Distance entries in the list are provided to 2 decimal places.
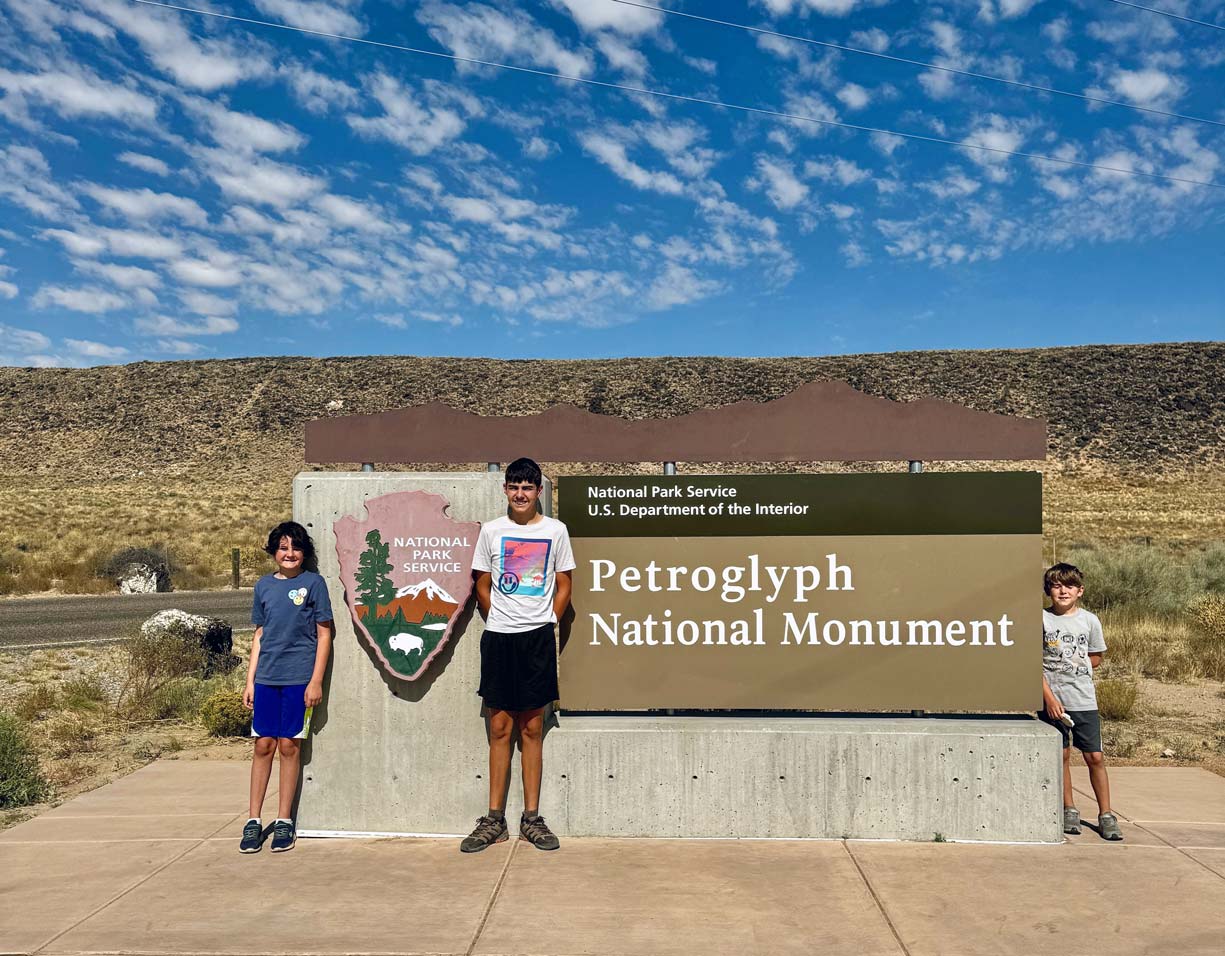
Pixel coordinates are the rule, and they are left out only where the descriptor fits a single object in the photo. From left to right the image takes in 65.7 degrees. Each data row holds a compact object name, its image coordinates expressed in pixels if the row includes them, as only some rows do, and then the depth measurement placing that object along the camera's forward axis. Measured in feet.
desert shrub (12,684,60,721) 27.68
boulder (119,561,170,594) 71.15
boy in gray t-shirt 16.28
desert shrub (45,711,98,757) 23.90
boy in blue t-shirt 15.34
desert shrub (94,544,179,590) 74.18
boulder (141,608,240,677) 35.09
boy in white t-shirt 15.19
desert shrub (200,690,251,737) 25.86
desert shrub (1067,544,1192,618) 48.73
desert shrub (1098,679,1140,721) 28.19
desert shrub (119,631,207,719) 28.55
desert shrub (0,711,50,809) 18.86
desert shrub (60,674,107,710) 28.99
